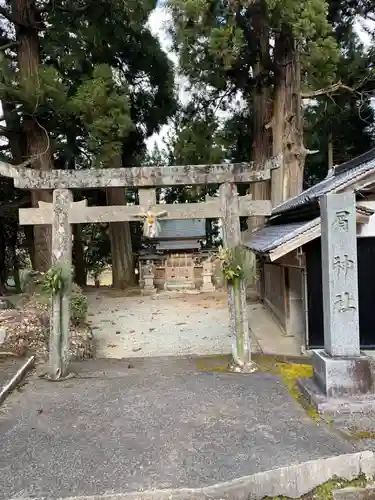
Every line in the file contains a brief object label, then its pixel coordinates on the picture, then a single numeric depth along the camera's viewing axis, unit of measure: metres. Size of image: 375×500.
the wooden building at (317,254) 6.57
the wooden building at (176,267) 16.98
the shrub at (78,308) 8.24
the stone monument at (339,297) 4.19
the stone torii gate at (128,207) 5.46
